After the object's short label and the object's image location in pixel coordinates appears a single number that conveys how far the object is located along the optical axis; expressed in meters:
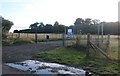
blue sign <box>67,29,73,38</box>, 9.34
